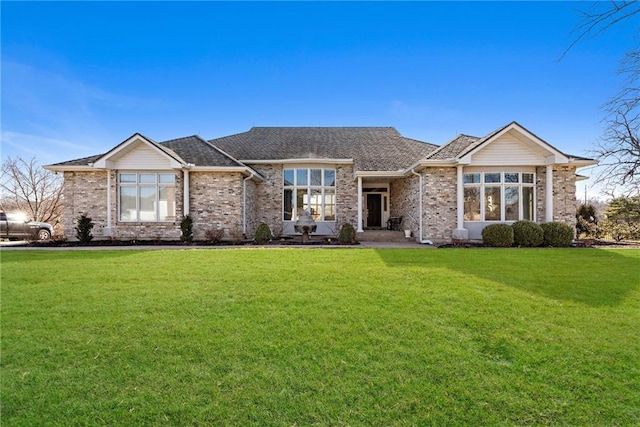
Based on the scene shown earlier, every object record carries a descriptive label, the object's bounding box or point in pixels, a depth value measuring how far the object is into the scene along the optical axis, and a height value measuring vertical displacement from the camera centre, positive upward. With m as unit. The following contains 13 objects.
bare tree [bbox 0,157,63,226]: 26.52 +2.28
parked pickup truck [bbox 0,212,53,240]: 16.33 -0.65
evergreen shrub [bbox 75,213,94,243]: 14.14 -0.59
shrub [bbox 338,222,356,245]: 14.10 -0.90
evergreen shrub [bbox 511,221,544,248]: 12.79 -0.81
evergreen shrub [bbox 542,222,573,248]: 13.02 -0.86
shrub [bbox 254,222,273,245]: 14.62 -0.92
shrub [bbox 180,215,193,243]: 14.34 -0.61
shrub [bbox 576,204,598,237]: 17.41 -0.37
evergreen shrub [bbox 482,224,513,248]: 12.77 -0.88
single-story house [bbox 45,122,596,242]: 14.16 +1.42
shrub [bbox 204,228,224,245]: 14.47 -0.95
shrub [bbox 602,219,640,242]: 15.88 -0.85
